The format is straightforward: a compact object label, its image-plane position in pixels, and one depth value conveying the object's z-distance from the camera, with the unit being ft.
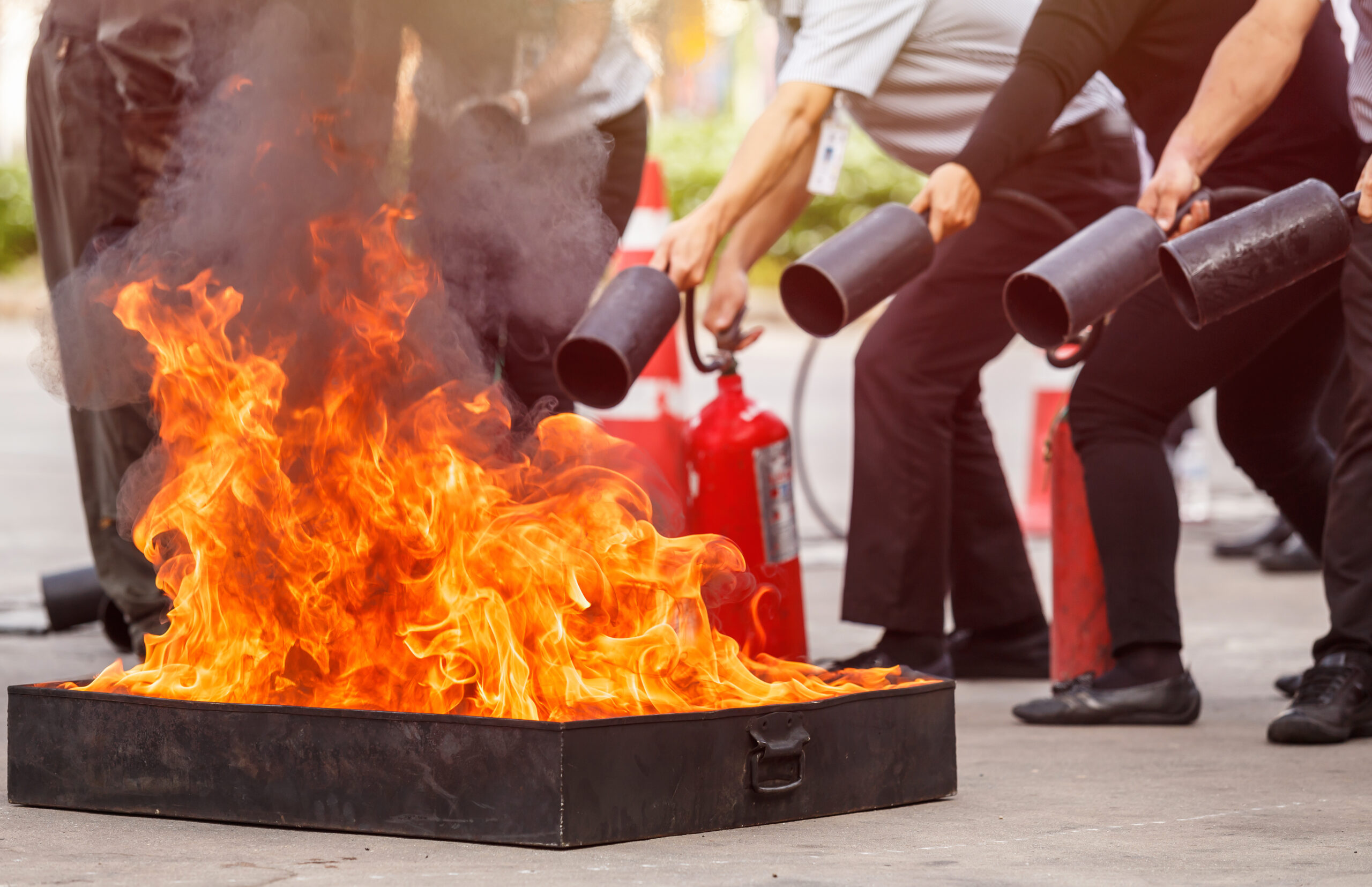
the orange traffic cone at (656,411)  40.01
